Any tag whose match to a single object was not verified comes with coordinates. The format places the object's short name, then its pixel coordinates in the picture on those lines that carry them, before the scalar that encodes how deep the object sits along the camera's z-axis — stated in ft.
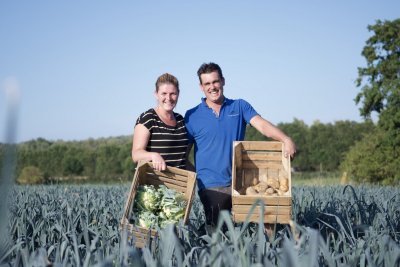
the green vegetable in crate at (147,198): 9.50
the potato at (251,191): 10.16
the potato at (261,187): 10.27
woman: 10.66
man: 11.59
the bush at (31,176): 101.99
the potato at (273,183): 10.48
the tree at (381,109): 65.57
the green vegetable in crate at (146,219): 9.30
